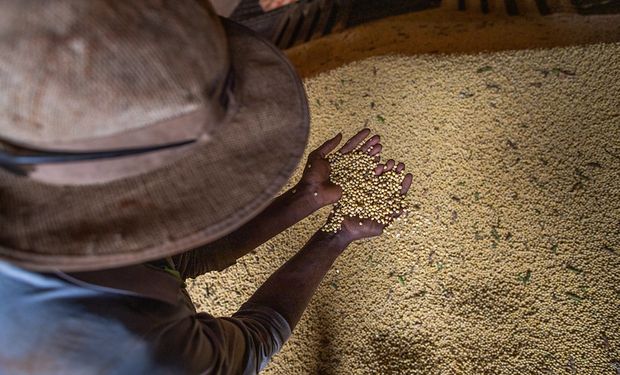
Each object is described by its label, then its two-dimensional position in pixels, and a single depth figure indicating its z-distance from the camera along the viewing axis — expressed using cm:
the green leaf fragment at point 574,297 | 133
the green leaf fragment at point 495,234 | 144
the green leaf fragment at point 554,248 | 139
